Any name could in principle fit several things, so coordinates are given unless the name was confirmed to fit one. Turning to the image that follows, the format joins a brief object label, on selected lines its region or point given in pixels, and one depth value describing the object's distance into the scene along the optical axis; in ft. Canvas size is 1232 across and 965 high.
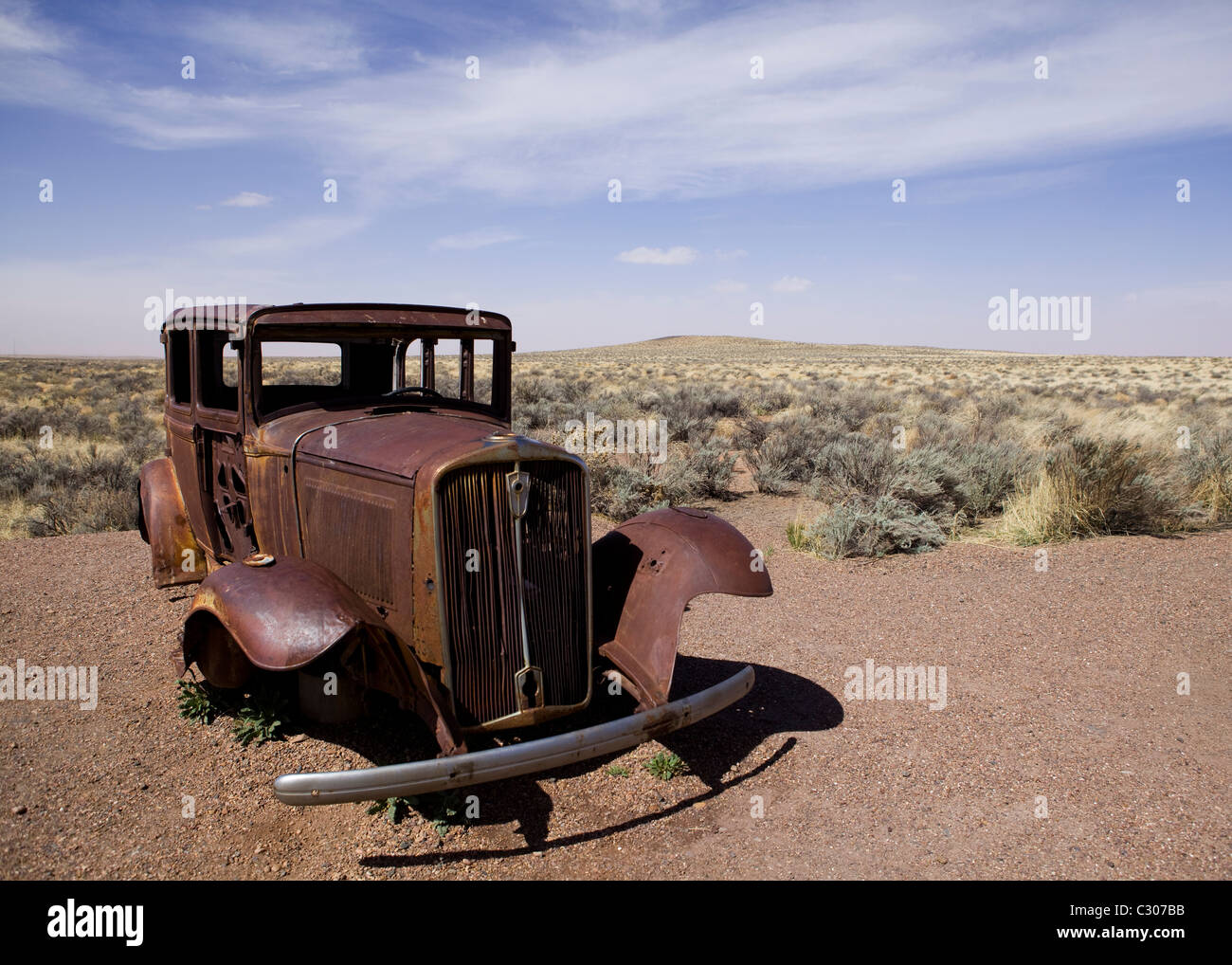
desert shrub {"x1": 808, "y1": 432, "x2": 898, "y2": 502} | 31.99
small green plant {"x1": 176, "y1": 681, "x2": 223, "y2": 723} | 14.91
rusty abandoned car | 11.23
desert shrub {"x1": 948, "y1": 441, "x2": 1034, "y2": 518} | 31.86
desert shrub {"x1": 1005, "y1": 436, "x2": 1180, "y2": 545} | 28.07
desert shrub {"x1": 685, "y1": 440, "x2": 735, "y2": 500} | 36.83
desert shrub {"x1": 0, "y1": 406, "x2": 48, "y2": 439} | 55.34
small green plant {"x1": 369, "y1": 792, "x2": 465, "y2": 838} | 12.09
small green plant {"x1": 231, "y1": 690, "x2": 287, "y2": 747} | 14.12
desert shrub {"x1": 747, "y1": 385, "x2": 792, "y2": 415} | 71.21
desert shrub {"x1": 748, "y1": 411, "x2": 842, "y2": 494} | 38.68
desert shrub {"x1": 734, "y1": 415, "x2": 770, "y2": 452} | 47.03
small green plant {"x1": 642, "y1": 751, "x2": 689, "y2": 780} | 13.82
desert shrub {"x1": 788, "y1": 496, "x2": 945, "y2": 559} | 27.30
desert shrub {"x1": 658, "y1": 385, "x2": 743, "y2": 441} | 53.52
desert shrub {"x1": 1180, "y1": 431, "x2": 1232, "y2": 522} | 29.40
